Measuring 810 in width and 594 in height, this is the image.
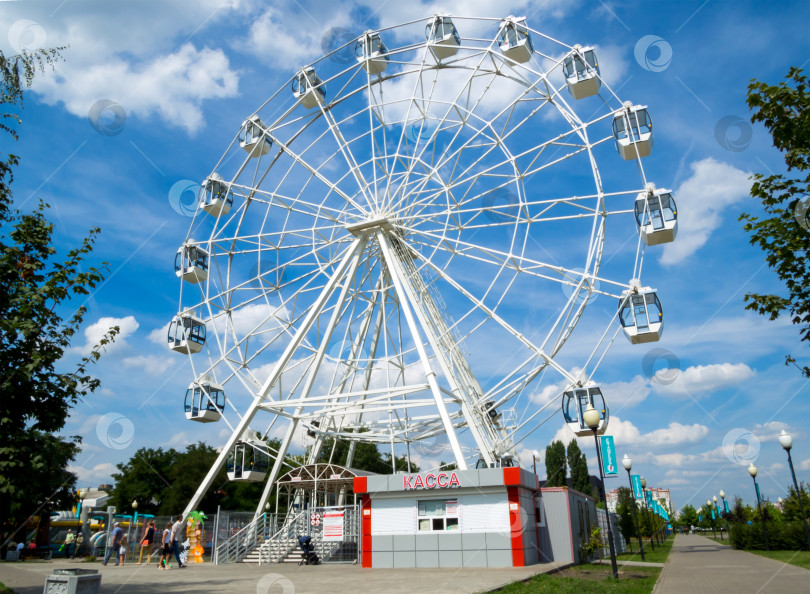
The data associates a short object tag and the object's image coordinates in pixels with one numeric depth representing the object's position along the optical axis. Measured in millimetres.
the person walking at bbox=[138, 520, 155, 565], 25198
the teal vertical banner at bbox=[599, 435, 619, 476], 56375
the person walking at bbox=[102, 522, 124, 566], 23500
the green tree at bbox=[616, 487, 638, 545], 41325
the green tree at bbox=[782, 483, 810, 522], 35906
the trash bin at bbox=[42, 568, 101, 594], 8875
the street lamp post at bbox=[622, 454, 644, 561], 29558
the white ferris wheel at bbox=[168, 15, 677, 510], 21422
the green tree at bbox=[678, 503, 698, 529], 107625
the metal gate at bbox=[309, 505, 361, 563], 22969
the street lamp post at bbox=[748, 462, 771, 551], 27672
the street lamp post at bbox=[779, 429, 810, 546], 21156
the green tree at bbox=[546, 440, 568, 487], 72688
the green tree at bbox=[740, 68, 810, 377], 10062
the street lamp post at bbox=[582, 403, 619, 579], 15789
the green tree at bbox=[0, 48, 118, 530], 9234
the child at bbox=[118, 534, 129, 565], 23980
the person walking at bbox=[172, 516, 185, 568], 21188
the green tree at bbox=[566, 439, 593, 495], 71688
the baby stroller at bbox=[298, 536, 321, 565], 22031
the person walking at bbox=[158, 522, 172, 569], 21281
